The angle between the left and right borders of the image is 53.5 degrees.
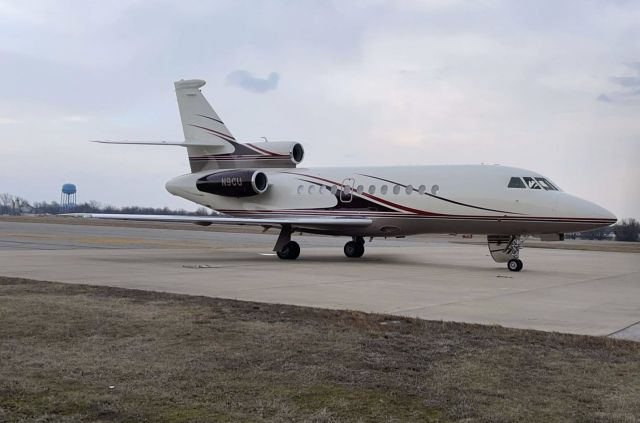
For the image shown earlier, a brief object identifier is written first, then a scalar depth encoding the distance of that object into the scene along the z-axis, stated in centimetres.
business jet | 1783
